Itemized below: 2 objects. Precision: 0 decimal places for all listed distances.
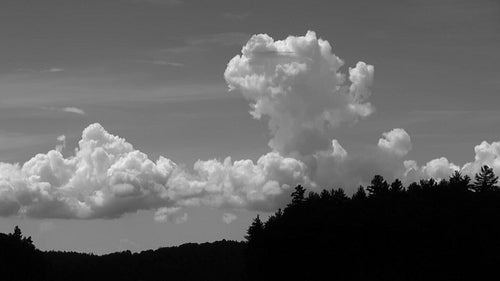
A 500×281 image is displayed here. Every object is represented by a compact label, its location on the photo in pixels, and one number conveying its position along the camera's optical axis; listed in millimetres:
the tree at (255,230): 158100
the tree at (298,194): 163750
